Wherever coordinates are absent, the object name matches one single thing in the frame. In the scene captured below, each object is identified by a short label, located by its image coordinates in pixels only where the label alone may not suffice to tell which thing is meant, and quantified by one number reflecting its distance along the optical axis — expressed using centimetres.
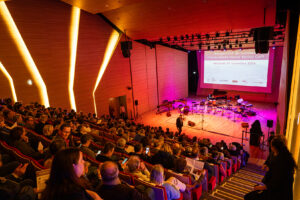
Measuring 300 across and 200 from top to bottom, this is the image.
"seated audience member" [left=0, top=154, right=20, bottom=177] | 261
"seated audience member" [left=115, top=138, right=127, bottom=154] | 412
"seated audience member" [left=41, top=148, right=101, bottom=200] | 130
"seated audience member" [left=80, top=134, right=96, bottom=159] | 341
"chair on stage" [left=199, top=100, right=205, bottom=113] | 1374
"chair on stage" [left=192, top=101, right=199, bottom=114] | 1409
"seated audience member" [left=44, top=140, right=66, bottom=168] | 252
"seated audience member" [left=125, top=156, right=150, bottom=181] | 287
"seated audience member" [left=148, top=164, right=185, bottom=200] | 259
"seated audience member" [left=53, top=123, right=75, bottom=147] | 375
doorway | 1276
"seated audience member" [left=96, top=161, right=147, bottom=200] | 173
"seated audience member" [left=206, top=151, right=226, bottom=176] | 432
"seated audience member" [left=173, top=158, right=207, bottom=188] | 331
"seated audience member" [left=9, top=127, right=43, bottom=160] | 321
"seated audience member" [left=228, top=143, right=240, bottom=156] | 582
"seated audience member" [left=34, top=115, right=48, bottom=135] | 454
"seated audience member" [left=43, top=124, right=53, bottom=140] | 410
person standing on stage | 985
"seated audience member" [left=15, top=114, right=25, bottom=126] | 487
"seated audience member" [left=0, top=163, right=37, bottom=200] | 189
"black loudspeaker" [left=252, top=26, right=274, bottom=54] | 726
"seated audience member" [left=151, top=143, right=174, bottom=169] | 371
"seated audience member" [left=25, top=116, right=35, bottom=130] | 484
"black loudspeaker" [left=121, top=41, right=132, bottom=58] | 1121
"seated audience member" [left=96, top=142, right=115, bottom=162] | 325
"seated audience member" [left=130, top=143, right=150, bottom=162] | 385
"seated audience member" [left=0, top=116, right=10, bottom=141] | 369
